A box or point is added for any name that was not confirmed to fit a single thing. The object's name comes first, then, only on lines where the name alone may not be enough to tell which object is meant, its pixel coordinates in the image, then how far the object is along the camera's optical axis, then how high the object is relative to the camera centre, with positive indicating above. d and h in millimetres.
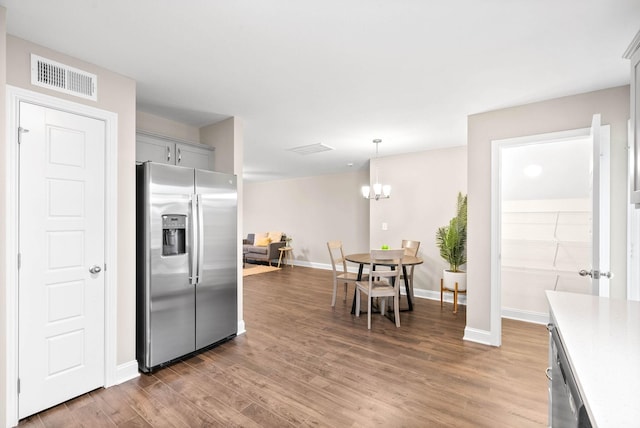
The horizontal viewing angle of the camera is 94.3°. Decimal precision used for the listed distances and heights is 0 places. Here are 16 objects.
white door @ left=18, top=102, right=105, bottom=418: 1996 -319
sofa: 8047 -953
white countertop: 763 -501
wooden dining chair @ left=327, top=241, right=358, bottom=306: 4380 -956
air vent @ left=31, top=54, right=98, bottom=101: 2049 +979
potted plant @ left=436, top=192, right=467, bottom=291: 4449 -534
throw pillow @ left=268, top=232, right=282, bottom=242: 8516 -678
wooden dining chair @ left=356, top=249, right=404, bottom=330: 3707 -789
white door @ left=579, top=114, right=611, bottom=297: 1916 -11
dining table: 3913 -672
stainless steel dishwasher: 937 -693
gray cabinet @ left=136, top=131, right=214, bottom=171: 3035 +678
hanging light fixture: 4629 +377
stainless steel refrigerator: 2598 -464
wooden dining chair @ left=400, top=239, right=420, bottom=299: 4828 -609
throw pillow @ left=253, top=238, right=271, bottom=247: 8320 -840
